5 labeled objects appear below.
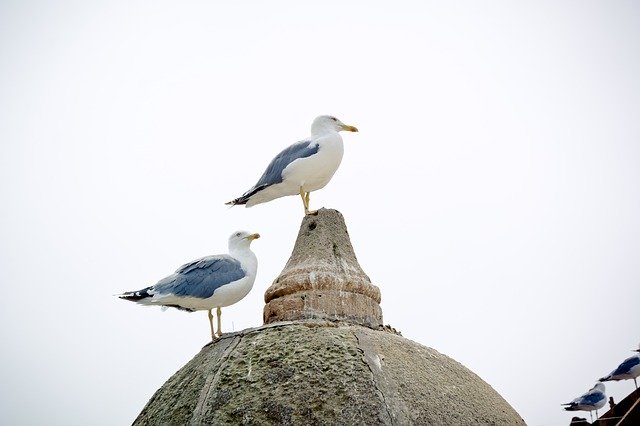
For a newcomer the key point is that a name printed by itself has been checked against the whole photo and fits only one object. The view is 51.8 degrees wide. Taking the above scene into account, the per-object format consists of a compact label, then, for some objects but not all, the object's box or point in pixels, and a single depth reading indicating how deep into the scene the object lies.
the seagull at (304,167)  7.80
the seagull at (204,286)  6.70
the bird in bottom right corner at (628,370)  15.71
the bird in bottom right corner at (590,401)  15.59
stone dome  5.38
